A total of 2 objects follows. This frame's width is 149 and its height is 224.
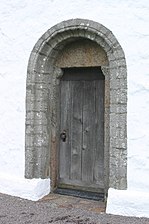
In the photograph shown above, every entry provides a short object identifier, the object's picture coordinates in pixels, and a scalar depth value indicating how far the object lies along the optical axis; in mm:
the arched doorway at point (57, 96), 4570
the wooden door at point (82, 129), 5238
